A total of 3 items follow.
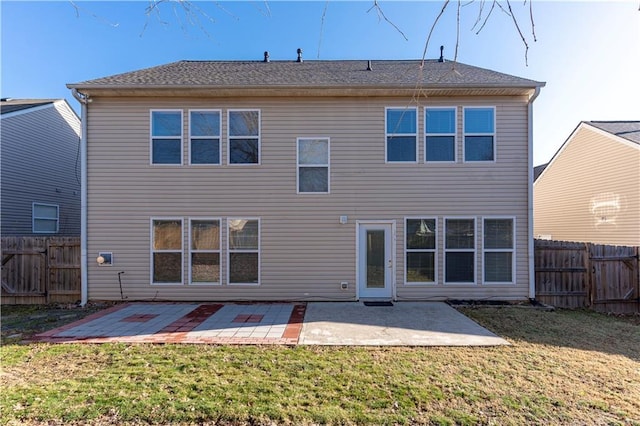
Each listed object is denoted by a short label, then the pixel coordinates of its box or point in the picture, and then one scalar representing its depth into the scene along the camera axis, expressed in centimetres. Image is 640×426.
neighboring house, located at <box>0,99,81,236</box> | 989
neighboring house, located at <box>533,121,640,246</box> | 1038
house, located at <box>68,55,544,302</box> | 716
